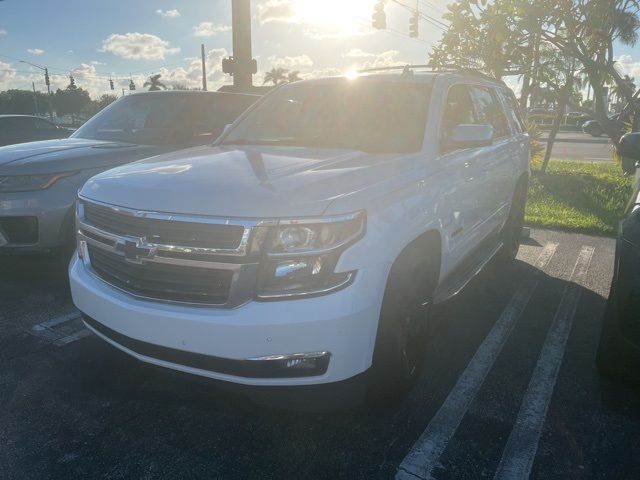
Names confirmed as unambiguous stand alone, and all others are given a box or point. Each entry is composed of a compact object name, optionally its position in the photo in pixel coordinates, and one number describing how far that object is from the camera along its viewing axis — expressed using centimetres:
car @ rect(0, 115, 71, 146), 1076
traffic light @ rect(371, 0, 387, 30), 1753
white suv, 226
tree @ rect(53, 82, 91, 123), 8325
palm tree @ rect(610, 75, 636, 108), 1325
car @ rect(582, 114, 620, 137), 3503
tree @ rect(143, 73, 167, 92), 6349
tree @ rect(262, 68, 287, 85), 7353
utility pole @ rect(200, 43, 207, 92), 4456
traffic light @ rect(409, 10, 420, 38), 2034
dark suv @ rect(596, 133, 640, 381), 272
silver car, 450
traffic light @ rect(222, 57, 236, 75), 1075
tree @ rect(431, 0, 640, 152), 991
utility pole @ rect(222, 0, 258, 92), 1023
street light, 5057
